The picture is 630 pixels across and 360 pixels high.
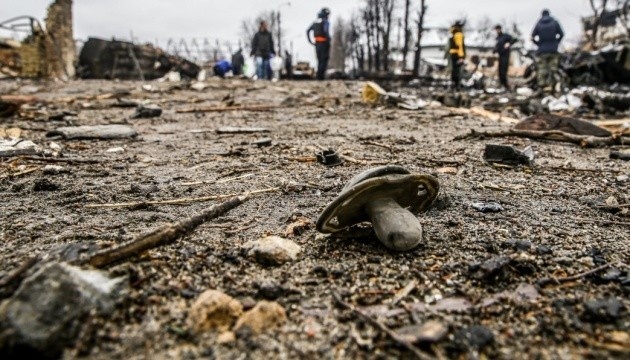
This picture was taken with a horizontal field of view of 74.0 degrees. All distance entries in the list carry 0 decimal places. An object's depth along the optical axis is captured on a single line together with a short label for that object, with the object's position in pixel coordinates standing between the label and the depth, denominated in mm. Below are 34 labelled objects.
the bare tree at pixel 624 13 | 21619
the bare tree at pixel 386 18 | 29469
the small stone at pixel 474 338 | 955
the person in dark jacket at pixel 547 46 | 10320
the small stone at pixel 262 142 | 3729
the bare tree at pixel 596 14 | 25609
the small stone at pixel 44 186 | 2203
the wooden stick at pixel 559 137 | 3811
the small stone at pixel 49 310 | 827
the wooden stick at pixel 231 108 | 6499
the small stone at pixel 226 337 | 957
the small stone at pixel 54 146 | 3378
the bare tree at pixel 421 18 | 26017
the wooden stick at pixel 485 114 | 6102
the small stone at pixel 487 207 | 1928
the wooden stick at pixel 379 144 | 3549
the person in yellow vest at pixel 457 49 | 11664
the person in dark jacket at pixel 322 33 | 12414
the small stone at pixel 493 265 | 1268
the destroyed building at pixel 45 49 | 12750
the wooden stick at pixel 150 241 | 1183
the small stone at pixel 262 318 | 1003
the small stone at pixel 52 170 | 2571
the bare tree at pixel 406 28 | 26375
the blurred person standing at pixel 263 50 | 12288
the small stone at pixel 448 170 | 2715
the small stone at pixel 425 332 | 966
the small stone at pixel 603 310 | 1049
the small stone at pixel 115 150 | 3404
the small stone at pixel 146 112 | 5758
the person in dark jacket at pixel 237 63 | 19234
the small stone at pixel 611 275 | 1248
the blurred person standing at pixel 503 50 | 13172
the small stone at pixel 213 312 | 1008
